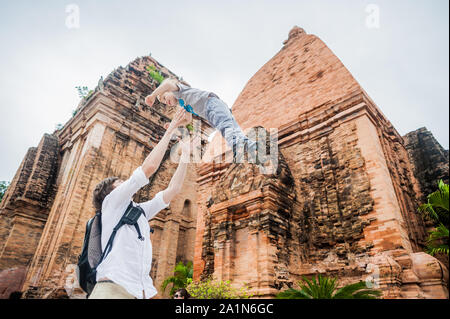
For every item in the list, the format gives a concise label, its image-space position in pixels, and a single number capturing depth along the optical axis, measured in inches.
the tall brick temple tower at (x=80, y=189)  377.4
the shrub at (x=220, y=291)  217.1
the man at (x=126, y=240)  64.6
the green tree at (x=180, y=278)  391.9
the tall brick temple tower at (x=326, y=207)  213.5
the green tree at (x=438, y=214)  236.5
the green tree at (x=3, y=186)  831.7
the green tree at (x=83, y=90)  598.9
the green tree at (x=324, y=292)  167.3
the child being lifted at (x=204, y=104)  105.4
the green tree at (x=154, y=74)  632.4
